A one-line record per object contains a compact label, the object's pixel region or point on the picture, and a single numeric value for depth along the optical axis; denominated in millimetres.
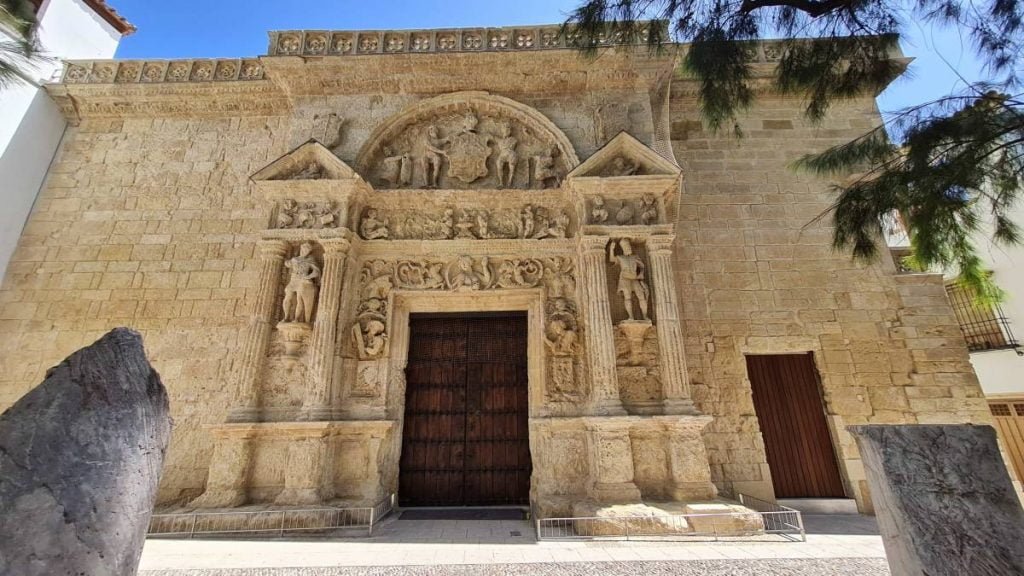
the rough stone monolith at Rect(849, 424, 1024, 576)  1847
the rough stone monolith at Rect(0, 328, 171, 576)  1273
